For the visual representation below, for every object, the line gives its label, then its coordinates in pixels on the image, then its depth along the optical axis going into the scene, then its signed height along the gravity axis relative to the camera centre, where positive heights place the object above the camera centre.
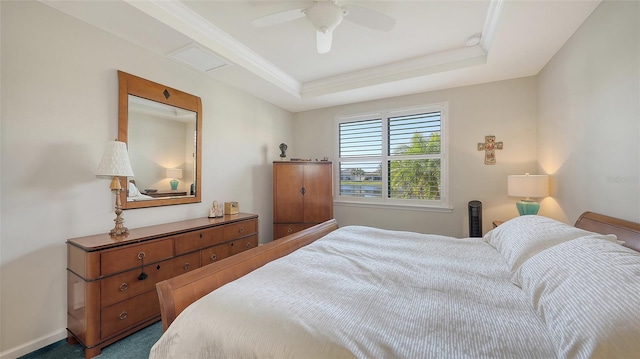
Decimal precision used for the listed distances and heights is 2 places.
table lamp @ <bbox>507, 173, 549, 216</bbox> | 2.43 -0.08
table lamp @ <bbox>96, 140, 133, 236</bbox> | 1.83 +0.11
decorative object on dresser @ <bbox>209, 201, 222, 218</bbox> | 2.79 -0.35
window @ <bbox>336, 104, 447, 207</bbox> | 3.47 +0.36
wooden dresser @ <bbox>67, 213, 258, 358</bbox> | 1.63 -0.72
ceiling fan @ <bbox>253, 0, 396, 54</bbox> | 1.75 +1.23
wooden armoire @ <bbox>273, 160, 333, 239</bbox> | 3.65 -0.24
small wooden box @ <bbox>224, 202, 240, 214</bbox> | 3.00 -0.33
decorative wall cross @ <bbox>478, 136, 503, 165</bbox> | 3.08 +0.43
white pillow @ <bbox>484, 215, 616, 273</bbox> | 1.27 -0.32
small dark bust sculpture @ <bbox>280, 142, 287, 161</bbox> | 3.90 +0.52
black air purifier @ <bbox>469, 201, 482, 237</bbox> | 2.98 -0.48
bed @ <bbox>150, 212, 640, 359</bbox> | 0.73 -0.49
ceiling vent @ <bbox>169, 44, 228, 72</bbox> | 2.31 +1.27
